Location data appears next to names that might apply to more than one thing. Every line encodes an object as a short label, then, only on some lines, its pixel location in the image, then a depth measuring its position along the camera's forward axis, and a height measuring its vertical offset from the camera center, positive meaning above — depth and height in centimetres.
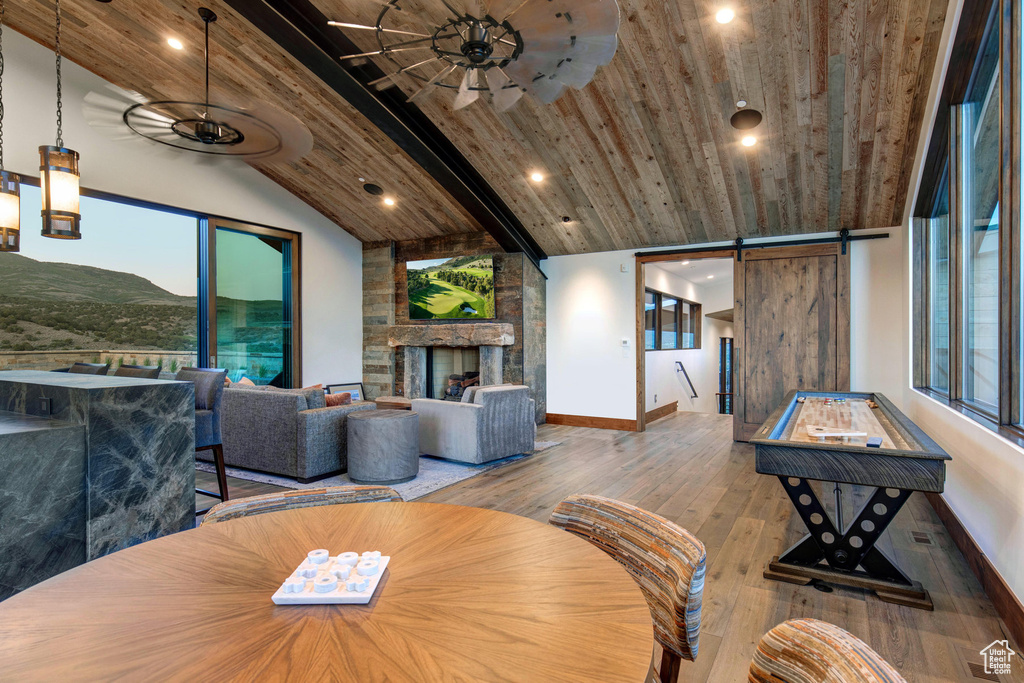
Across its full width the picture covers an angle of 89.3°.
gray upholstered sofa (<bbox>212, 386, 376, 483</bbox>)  415 -77
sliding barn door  560 +14
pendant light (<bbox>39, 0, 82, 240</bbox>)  268 +79
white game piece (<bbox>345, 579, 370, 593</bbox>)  87 -42
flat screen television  705 +73
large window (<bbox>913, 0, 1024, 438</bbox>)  222 +64
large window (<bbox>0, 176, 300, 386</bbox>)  477 +50
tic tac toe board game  85 -42
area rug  400 -115
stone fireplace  675 -3
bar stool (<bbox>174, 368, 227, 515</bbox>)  342 -49
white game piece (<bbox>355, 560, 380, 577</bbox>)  92 -41
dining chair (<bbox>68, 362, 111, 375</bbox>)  394 -22
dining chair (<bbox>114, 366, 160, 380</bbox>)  358 -22
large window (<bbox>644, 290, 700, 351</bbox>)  823 +30
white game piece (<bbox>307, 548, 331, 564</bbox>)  96 -40
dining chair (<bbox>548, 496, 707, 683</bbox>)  107 -49
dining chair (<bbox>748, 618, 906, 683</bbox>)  66 -44
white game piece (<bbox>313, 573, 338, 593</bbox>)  86 -41
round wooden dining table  69 -43
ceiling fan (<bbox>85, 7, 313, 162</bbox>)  218 +96
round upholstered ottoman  411 -86
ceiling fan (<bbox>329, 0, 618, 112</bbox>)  187 +118
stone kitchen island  201 -55
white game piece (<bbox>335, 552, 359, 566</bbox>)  96 -41
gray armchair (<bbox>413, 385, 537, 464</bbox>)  479 -82
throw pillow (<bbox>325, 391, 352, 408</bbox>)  473 -55
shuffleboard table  216 -59
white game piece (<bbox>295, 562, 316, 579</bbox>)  92 -41
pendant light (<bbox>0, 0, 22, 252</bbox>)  284 +71
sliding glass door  622 +48
